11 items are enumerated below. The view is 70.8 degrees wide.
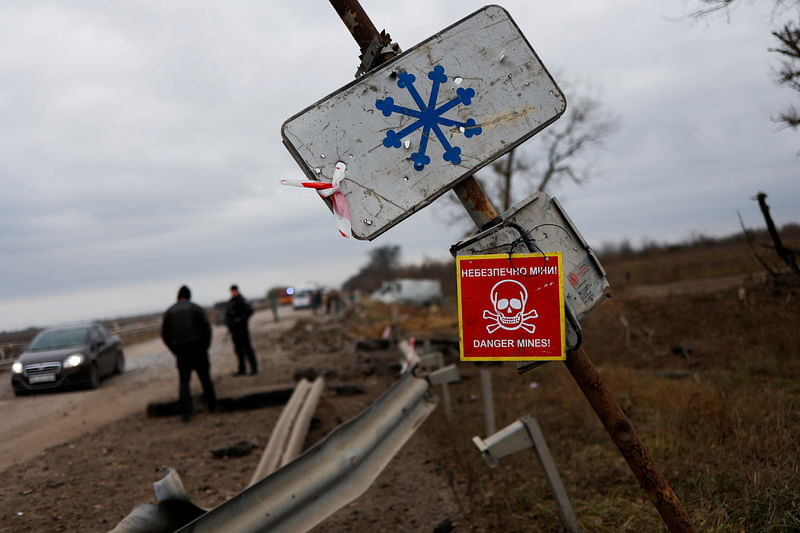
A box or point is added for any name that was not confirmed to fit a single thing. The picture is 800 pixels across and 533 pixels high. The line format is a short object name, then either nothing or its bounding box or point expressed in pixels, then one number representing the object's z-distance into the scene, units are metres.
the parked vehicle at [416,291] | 46.25
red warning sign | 2.04
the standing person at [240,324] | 13.27
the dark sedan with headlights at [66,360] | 11.17
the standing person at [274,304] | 37.78
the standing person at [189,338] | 9.16
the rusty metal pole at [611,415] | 2.18
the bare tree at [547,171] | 34.69
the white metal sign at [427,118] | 2.03
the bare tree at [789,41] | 6.28
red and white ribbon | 2.00
